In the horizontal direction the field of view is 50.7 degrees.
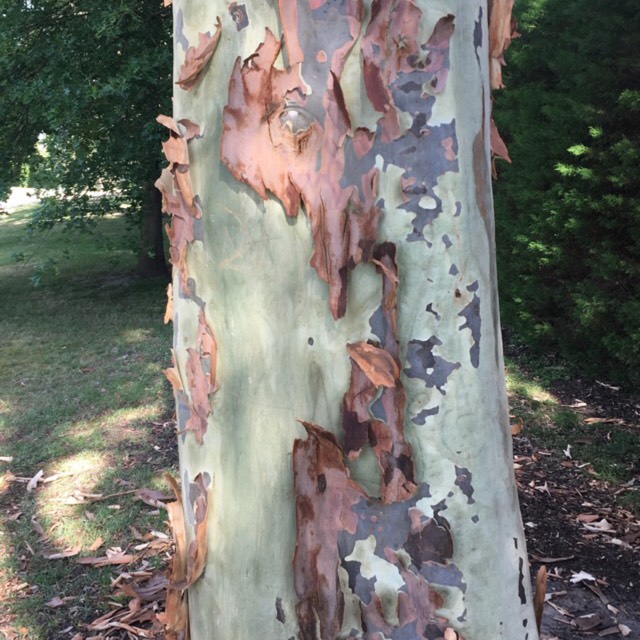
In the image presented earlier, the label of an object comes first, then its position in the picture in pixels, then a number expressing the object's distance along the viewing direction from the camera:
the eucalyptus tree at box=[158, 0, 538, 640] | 1.25
